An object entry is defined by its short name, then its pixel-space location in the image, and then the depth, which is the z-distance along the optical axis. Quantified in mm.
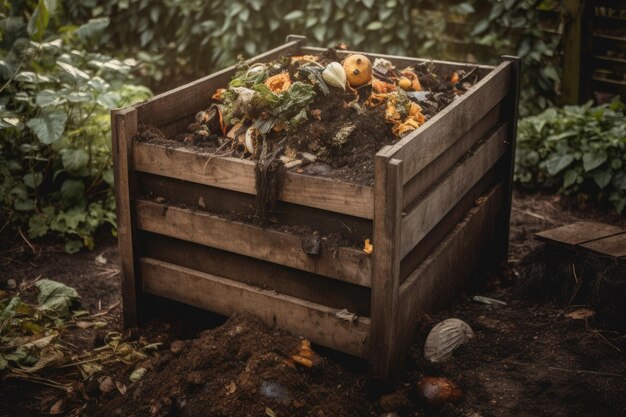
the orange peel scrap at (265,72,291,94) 3637
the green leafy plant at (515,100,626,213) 5352
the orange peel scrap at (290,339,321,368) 3150
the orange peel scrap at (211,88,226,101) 3977
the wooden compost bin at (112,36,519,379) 3055
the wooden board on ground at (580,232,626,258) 3840
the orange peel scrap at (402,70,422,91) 4082
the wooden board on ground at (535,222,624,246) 4004
